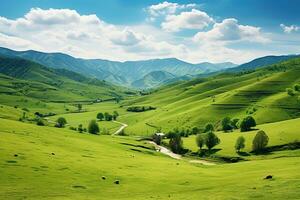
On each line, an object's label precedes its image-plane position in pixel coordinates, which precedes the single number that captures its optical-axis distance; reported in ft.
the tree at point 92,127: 645.92
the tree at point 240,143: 469.65
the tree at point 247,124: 628.28
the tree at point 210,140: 505.25
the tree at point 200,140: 509.76
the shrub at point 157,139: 615.57
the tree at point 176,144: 530.55
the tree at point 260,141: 463.01
